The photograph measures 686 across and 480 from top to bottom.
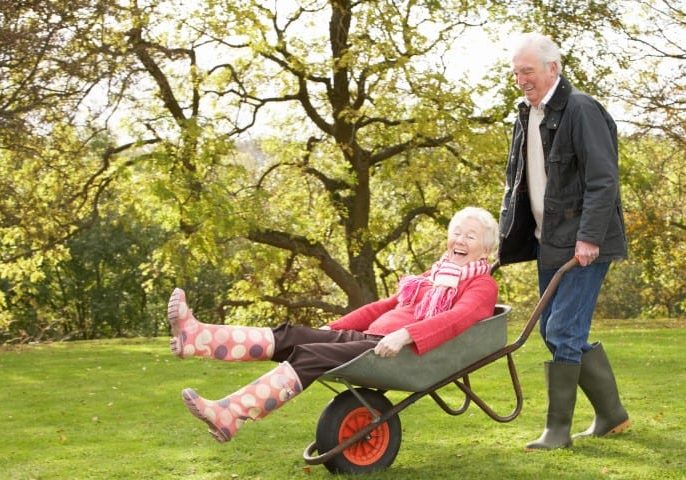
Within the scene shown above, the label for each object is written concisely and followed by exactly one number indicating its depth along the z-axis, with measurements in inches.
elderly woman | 147.0
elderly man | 166.7
